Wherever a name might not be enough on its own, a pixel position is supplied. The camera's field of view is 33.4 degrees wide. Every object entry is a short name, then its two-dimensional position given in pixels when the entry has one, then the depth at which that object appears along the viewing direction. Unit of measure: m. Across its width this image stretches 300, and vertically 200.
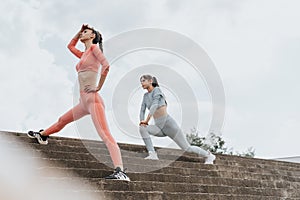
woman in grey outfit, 7.58
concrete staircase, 5.29
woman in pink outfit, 5.79
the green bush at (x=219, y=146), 23.34
